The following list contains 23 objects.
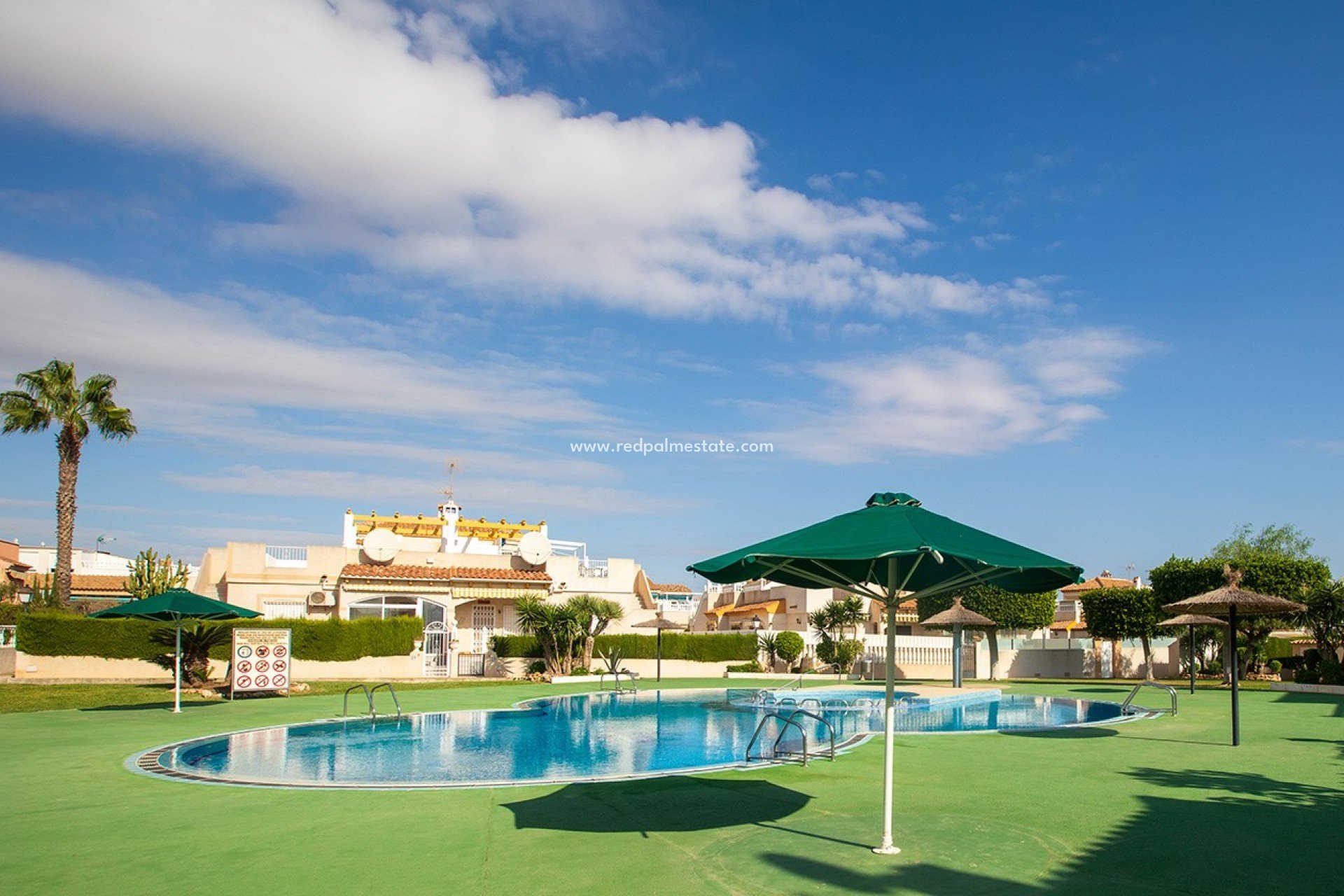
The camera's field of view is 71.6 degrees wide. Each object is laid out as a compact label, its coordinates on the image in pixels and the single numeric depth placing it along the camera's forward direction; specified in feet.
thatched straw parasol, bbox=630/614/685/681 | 105.09
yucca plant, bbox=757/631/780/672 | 125.29
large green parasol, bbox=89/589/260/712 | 63.77
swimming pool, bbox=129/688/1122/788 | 39.58
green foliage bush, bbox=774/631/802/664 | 123.03
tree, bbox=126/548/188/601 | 116.98
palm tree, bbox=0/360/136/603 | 102.47
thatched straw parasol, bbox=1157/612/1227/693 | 77.25
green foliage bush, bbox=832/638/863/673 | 118.33
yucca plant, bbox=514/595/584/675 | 103.55
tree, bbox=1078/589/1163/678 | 117.39
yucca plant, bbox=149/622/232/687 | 80.43
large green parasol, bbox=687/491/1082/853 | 21.40
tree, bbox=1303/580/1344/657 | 93.91
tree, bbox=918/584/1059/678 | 123.03
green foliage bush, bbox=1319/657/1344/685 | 83.05
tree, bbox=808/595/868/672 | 118.62
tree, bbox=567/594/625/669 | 105.40
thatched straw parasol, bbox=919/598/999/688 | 93.25
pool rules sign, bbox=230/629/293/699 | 77.51
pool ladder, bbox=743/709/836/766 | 38.09
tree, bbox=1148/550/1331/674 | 103.71
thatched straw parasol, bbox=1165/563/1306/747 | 48.14
